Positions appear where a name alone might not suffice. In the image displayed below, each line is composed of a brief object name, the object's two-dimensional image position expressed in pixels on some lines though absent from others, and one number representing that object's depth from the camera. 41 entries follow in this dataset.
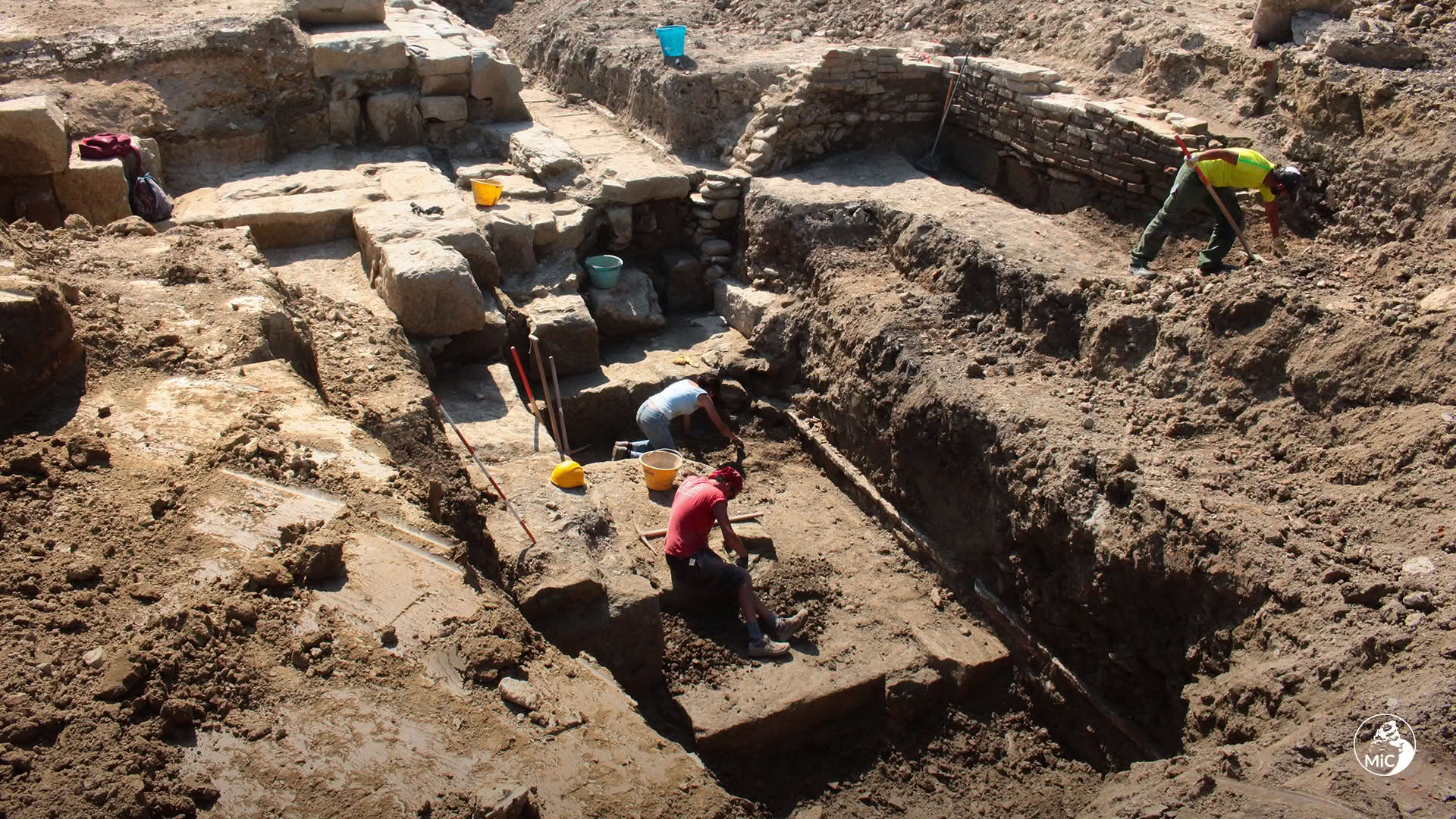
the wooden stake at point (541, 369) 6.98
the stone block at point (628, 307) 8.34
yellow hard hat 5.66
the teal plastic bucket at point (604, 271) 8.44
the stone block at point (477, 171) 8.56
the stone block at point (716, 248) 9.08
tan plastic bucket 6.78
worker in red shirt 5.66
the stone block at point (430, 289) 6.15
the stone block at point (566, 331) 7.54
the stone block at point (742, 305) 8.46
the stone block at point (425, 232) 6.63
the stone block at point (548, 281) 7.80
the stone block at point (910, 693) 5.48
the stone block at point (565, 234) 8.11
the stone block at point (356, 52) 8.52
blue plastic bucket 9.59
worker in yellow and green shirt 6.28
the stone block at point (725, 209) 9.04
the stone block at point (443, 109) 9.01
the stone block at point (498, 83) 9.18
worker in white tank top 7.35
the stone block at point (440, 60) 8.88
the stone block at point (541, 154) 8.76
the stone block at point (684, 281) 9.12
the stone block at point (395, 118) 8.78
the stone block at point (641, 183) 8.70
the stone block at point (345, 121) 8.68
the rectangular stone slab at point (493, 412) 6.02
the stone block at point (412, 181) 7.61
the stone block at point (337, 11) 9.06
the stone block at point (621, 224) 8.77
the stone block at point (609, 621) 4.39
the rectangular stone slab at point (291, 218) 6.85
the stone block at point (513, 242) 7.77
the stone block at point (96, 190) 6.27
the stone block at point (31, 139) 5.95
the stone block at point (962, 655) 5.61
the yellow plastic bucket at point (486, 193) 8.11
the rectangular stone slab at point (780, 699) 5.09
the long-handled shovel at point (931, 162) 9.30
